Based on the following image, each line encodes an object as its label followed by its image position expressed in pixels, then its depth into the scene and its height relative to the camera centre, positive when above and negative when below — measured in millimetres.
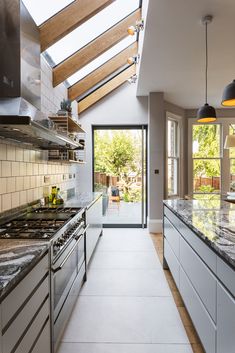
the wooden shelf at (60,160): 3507 +169
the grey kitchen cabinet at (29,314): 1079 -671
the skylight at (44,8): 2935 +1859
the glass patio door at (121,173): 5852 -11
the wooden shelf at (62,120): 3585 +707
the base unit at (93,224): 3357 -765
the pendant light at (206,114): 3184 +708
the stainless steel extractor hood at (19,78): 1648 +737
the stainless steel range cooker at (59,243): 1791 -561
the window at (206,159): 6348 +324
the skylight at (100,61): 4715 +2036
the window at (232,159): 6336 +324
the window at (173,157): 6047 +354
